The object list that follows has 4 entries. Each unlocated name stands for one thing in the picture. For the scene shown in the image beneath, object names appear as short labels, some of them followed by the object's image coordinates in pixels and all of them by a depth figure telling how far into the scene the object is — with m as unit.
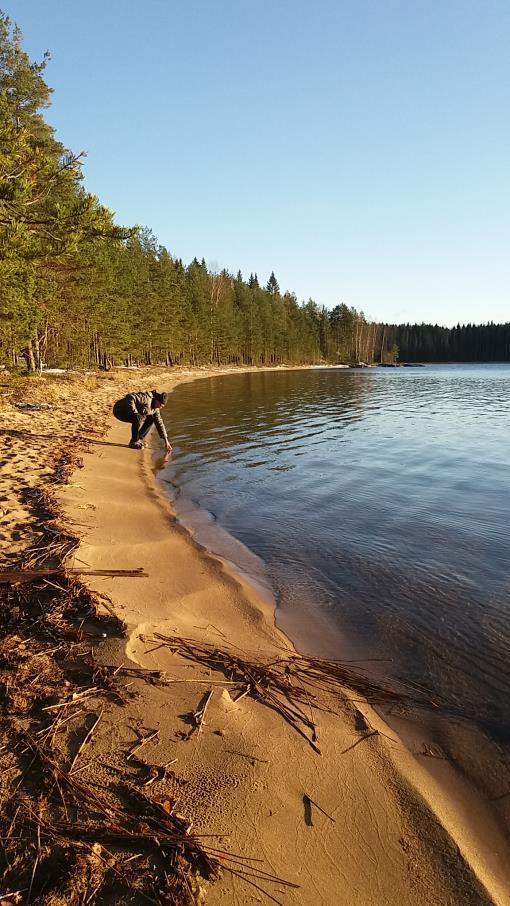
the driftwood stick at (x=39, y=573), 4.78
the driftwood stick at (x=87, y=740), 2.69
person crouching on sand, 14.32
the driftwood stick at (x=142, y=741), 2.81
